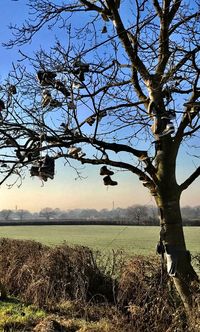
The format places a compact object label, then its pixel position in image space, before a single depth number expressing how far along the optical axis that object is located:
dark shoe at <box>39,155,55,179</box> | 5.66
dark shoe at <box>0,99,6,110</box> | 5.99
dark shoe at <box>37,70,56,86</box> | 5.84
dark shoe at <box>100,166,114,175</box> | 6.20
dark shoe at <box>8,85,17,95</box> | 6.27
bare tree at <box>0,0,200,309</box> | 5.66
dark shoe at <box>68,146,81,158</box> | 5.95
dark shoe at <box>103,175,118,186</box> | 6.27
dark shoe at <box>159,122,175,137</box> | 5.31
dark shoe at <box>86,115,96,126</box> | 5.91
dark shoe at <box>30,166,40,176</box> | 5.82
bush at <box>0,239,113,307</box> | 7.24
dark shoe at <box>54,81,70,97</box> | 5.78
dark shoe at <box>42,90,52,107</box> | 5.93
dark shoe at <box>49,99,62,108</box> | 5.88
